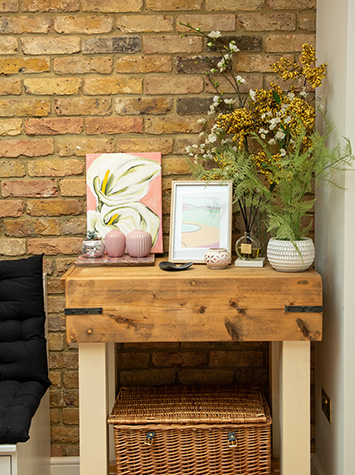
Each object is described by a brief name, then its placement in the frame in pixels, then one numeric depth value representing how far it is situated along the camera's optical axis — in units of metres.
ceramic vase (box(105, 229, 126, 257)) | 2.32
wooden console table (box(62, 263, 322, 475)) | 1.99
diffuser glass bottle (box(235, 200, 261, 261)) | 2.22
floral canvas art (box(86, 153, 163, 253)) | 2.47
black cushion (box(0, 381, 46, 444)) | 1.89
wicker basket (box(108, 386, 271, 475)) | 2.10
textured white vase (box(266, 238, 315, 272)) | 2.05
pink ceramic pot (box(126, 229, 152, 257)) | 2.31
